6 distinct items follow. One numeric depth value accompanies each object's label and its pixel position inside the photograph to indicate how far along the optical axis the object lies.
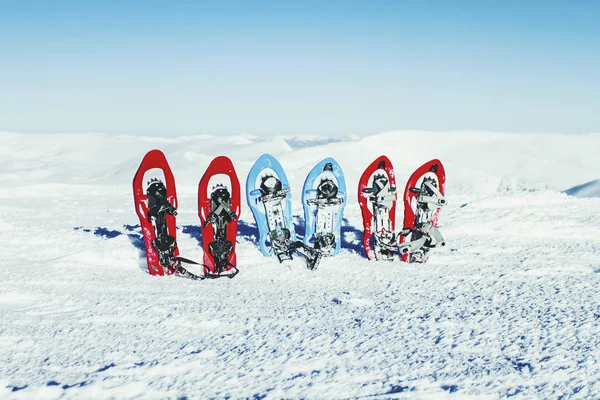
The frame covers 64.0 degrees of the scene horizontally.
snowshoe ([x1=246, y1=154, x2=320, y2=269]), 6.29
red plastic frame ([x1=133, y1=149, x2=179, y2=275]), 5.75
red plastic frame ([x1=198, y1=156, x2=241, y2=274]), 5.82
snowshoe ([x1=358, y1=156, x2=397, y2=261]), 6.22
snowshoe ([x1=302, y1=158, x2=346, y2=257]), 6.53
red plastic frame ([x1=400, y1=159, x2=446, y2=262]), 6.34
